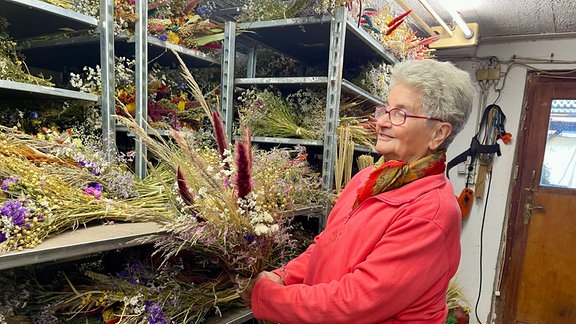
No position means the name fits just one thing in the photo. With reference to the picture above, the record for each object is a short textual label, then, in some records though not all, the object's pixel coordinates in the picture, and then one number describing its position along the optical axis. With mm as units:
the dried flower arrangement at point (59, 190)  958
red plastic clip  3525
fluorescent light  2148
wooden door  3359
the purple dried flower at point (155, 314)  1278
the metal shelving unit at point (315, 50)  1818
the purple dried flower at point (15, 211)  942
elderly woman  981
